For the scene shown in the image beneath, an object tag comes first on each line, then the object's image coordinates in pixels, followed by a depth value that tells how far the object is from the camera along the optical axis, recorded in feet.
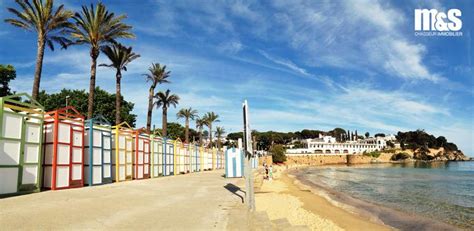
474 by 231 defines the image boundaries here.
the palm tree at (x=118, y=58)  107.65
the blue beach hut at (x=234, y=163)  99.55
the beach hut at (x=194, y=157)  133.28
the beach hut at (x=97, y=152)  60.03
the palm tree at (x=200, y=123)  267.39
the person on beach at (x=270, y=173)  122.93
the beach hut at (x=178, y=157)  112.47
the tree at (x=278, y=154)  407.23
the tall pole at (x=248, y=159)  33.73
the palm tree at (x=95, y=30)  87.10
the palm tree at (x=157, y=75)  139.44
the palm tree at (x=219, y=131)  323.16
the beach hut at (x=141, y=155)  80.84
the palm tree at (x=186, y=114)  226.99
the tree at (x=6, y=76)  129.36
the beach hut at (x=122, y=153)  71.55
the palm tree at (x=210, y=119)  263.90
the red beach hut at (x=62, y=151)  50.85
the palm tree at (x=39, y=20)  73.46
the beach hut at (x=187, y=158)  124.79
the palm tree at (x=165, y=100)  155.43
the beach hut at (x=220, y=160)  186.78
